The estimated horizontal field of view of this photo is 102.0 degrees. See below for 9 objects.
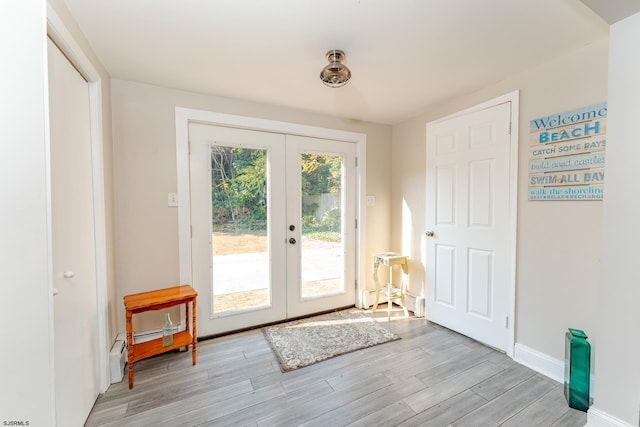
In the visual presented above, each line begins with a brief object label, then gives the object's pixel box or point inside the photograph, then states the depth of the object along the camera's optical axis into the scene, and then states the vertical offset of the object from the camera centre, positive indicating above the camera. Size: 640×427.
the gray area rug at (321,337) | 2.16 -1.24
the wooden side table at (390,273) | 2.89 -0.78
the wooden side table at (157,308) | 1.80 -0.73
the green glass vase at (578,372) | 1.58 -1.03
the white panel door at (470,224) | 2.20 -0.17
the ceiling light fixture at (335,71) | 1.66 +0.87
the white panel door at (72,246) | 1.27 -0.22
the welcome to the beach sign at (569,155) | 1.67 +0.36
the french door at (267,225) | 2.44 -0.19
